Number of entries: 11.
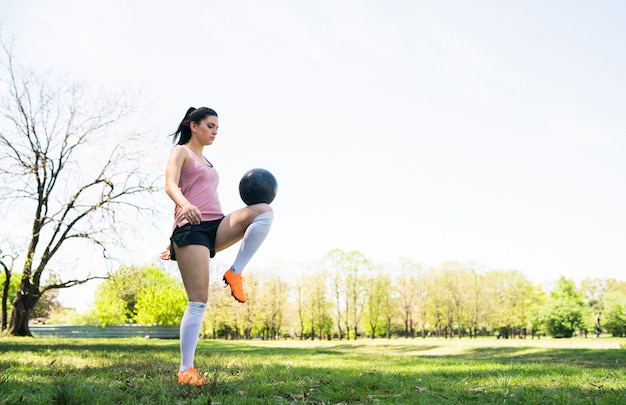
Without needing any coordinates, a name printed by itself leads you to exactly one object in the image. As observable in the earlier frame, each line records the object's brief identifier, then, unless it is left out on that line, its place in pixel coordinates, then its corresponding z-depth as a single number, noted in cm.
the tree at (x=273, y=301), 5741
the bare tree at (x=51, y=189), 2027
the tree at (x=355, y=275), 5701
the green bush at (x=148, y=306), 4281
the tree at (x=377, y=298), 5800
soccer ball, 411
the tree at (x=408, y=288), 5909
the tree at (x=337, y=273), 5694
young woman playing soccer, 397
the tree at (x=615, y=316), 3581
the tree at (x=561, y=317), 4306
